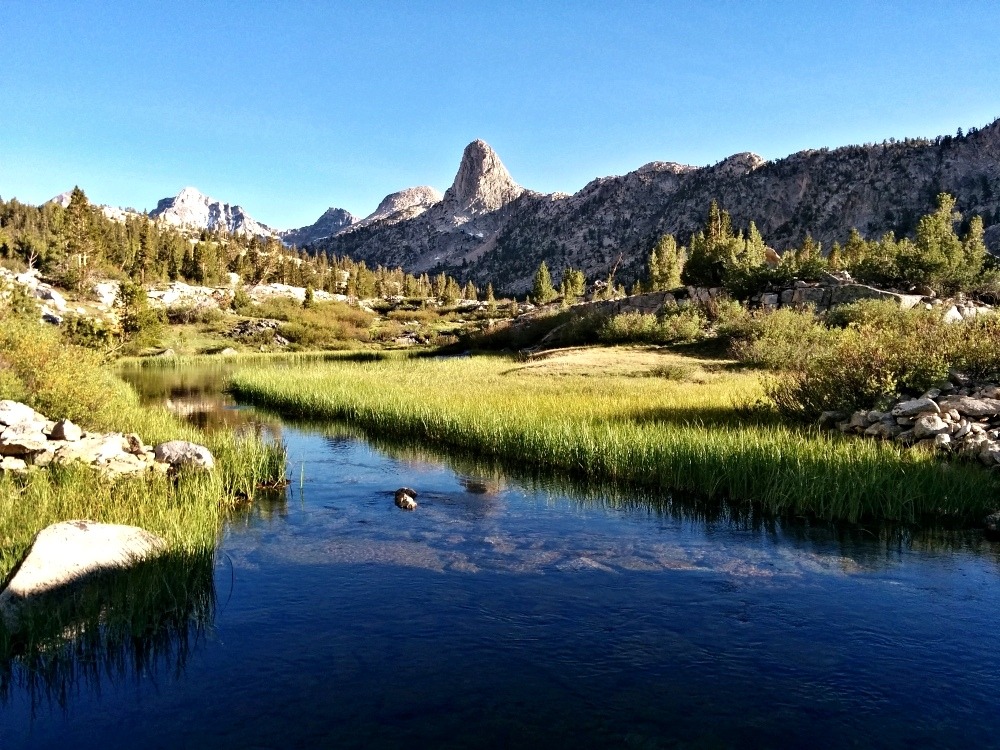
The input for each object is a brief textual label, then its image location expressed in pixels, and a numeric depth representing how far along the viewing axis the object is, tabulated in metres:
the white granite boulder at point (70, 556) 8.30
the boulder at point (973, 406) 15.68
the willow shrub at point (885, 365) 17.77
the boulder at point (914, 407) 16.03
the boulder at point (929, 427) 15.21
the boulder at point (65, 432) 16.59
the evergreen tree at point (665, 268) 85.31
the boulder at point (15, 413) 16.25
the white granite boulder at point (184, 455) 16.34
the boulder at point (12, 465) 14.71
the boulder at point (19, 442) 15.42
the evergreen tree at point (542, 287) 124.56
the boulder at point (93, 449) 15.49
